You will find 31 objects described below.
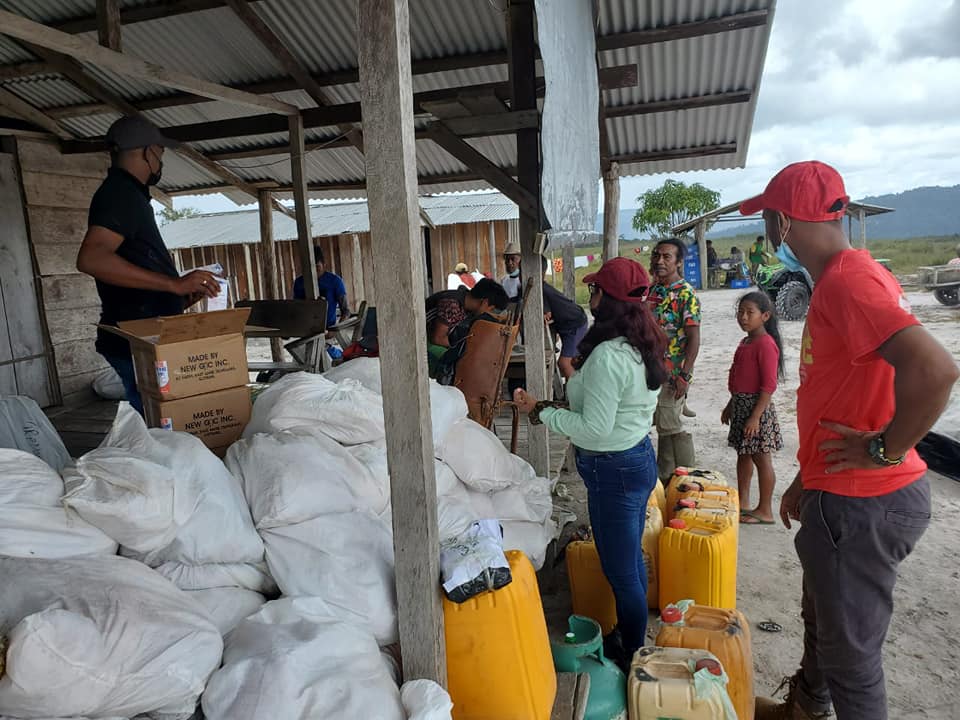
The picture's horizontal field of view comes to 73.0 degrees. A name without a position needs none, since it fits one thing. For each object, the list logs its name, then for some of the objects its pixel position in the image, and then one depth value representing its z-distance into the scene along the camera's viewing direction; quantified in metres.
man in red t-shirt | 1.61
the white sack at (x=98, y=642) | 1.27
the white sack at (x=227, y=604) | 1.79
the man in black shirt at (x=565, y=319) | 5.74
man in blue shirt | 7.68
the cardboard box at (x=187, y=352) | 2.36
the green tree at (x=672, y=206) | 34.75
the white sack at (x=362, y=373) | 3.01
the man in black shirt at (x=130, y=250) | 2.45
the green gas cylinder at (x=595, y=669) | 2.04
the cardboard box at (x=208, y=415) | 2.44
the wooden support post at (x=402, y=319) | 1.56
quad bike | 13.45
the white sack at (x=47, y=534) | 1.54
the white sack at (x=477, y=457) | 3.04
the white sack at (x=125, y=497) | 1.66
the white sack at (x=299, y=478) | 2.05
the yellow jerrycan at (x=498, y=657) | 1.80
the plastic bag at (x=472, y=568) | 1.81
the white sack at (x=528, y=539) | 3.03
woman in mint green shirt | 2.43
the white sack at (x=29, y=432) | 2.15
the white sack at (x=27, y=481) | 1.60
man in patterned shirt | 4.31
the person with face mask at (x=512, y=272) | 6.78
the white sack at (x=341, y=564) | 1.89
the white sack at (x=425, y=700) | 1.60
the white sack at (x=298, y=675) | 1.49
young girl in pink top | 3.99
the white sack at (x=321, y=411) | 2.48
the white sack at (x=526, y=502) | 3.14
